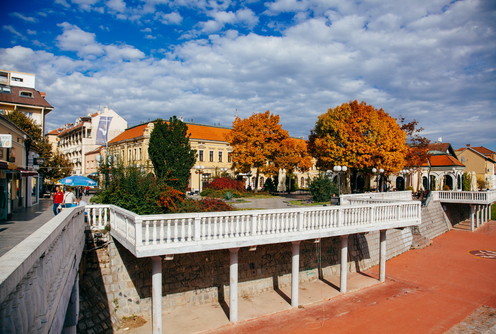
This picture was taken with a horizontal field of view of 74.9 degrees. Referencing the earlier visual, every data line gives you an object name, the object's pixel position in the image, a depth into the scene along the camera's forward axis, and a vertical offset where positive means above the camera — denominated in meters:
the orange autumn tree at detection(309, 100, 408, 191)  32.22 +3.39
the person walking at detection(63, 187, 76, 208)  14.21 -1.22
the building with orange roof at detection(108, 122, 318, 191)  47.56 +3.88
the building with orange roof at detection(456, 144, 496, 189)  69.00 +1.77
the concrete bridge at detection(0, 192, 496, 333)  3.46 -1.76
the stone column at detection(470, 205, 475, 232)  31.17 -4.27
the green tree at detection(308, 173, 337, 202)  26.98 -1.36
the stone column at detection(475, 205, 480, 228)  32.66 -4.21
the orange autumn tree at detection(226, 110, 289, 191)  39.41 +3.93
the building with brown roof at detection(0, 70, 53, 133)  36.41 +8.00
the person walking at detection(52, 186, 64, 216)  15.26 -1.24
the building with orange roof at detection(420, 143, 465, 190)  51.28 +0.32
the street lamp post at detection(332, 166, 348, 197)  22.09 +0.33
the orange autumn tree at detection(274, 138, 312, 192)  39.62 +2.05
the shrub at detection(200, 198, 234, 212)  15.29 -1.62
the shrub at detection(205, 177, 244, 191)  33.45 -1.23
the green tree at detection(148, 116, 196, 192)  25.72 +1.84
